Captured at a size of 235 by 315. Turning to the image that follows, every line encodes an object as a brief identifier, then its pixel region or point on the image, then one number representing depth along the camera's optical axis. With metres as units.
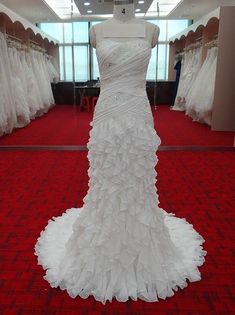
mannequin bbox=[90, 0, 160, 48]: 1.41
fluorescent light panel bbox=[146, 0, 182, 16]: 2.47
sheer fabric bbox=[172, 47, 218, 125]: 5.13
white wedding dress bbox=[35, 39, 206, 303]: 1.42
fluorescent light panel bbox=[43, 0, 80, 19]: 3.94
